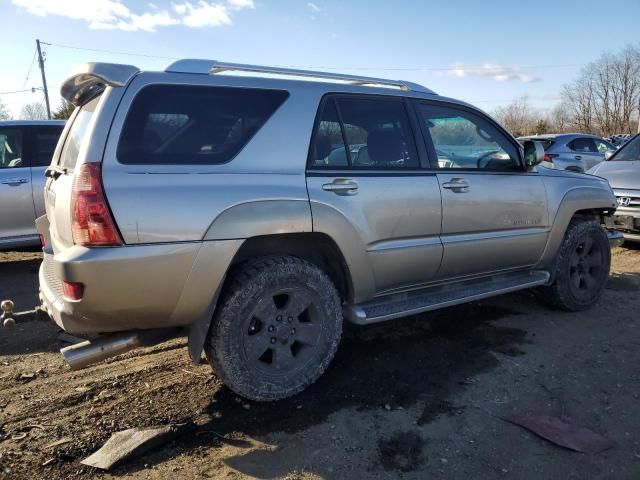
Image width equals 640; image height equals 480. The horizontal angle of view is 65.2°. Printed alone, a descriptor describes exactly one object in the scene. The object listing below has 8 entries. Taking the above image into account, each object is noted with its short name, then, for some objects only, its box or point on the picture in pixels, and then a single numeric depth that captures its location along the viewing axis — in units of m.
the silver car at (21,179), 6.26
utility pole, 32.72
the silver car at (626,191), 6.87
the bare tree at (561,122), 49.66
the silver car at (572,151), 12.25
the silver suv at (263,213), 2.62
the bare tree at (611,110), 46.28
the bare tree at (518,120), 50.41
